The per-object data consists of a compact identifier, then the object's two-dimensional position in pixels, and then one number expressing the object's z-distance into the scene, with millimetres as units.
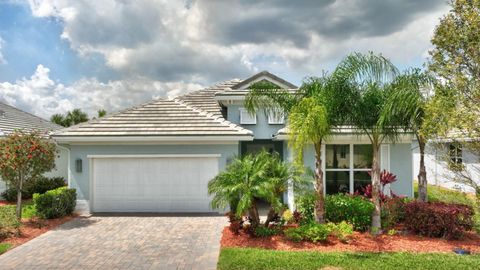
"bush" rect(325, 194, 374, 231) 10734
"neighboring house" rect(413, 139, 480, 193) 7293
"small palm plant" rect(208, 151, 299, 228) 9453
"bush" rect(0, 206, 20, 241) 10672
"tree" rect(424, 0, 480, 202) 6840
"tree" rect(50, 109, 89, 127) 43000
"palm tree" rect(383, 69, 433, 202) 9414
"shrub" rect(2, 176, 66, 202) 17500
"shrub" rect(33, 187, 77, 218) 12664
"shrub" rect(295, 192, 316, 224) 10906
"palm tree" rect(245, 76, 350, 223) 9148
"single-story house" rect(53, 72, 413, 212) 13992
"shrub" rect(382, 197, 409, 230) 10977
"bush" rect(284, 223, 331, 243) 9539
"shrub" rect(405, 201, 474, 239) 9995
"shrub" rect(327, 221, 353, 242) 9786
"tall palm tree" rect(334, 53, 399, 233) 9938
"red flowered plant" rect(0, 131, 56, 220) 11703
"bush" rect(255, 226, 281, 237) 10000
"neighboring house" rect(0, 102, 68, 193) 20280
